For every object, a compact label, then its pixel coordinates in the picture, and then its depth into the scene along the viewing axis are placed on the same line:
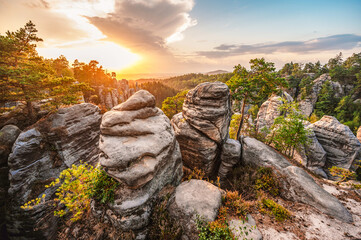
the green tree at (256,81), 15.55
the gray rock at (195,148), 12.30
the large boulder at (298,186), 7.38
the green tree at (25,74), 12.85
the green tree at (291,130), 12.41
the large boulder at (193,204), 6.26
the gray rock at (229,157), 12.66
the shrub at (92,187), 6.86
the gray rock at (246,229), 5.76
